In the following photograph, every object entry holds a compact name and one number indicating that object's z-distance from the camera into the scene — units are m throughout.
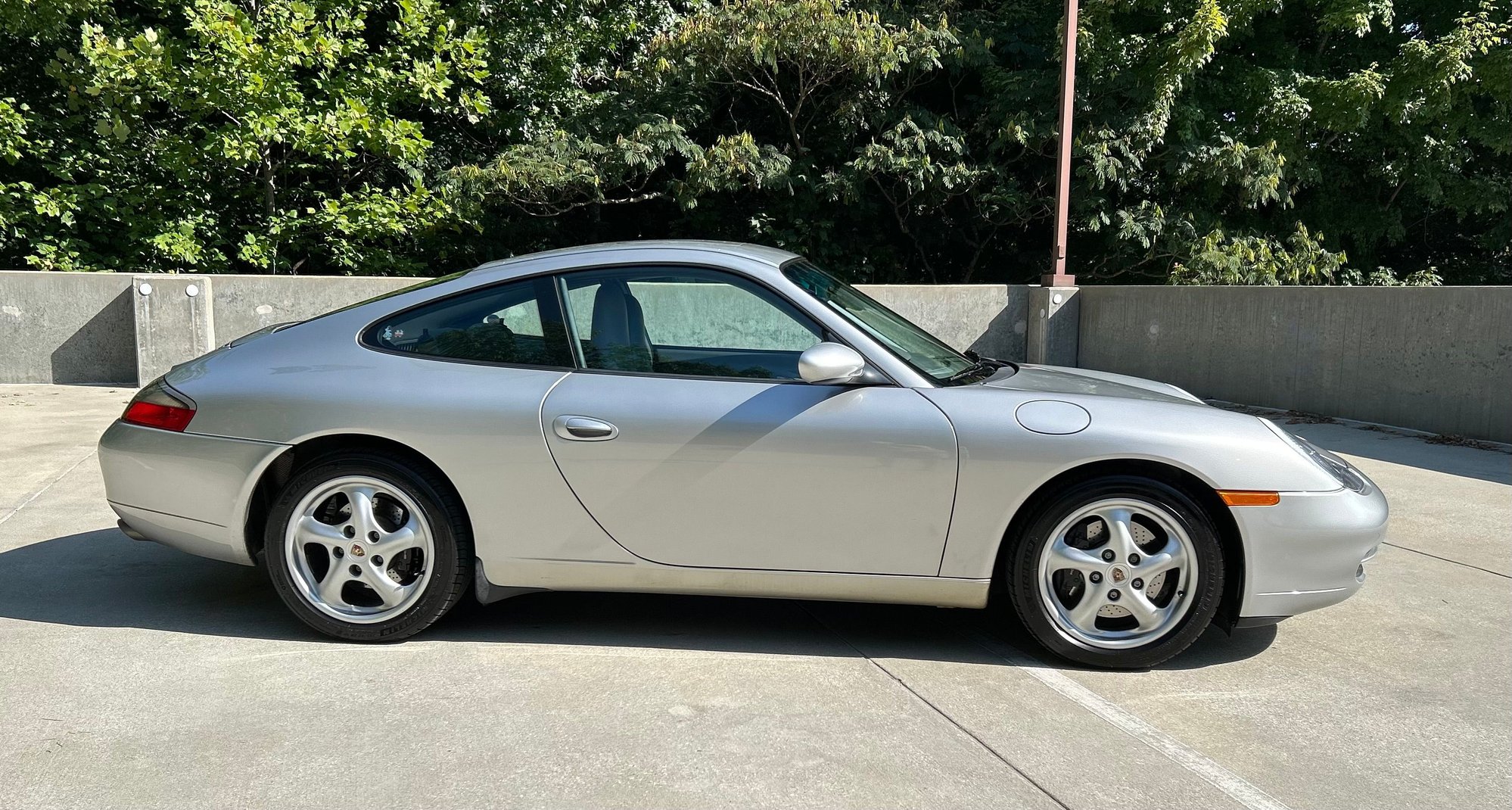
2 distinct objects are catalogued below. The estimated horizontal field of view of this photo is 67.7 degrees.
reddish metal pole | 12.64
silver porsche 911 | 3.51
